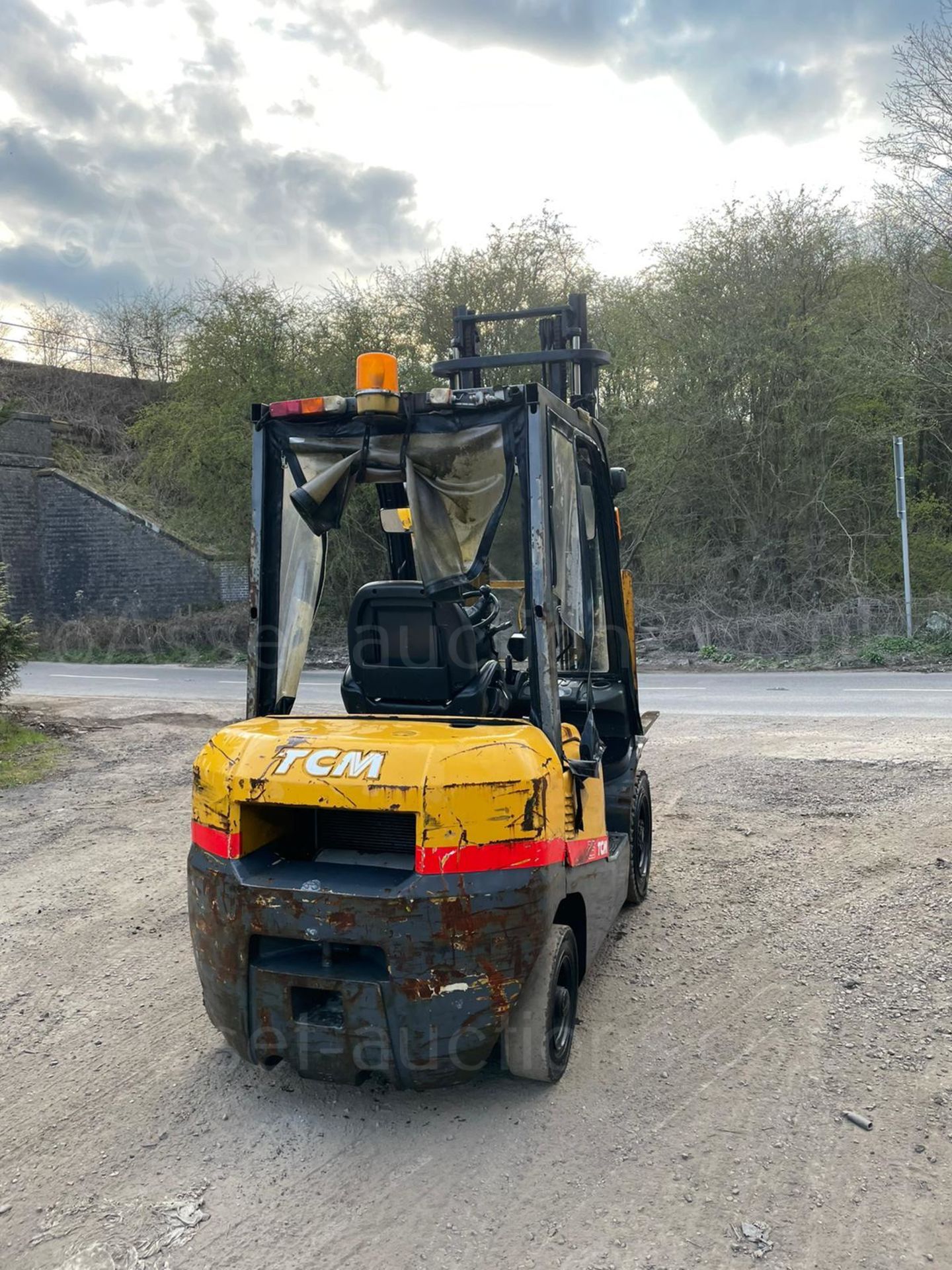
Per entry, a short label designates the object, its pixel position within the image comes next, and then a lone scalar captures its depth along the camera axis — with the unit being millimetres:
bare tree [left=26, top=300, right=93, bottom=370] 34562
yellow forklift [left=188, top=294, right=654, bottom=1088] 3061
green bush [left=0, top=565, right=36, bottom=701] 10594
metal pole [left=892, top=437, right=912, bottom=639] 16172
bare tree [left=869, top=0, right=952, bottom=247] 16531
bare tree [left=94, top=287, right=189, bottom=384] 34125
